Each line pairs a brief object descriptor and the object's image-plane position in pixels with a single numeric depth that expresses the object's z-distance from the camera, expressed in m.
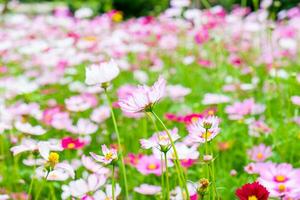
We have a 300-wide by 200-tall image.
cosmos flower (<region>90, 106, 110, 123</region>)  2.55
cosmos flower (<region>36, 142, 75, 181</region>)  1.59
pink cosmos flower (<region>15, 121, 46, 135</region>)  1.94
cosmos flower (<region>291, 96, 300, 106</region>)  2.15
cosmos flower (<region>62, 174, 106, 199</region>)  1.72
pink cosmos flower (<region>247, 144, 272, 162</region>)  2.06
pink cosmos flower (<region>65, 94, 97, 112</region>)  2.47
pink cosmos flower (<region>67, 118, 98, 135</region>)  2.26
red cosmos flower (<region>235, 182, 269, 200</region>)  1.52
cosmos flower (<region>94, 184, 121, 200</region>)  1.71
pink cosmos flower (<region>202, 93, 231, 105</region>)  2.41
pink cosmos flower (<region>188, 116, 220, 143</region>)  1.54
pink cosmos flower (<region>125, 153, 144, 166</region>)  2.08
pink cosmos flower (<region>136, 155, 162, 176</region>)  1.98
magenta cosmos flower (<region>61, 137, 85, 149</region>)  1.95
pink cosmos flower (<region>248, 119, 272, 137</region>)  2.24
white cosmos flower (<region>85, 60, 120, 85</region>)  1.62
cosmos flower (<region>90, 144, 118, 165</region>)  1.55
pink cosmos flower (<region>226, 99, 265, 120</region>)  2.33
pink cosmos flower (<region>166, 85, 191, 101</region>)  2.65
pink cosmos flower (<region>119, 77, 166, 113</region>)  1.50
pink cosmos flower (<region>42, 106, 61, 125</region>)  2.58
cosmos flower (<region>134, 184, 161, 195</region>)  1.93
